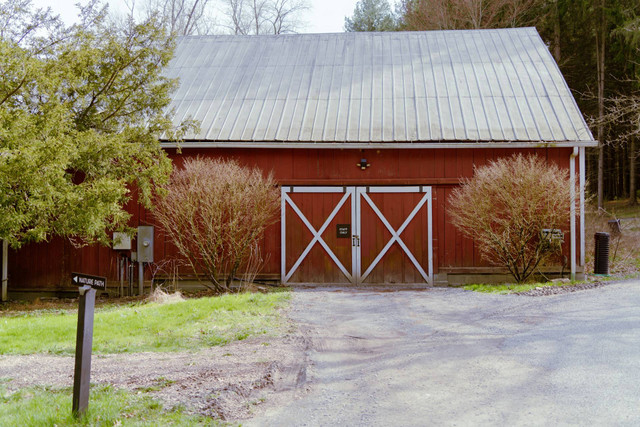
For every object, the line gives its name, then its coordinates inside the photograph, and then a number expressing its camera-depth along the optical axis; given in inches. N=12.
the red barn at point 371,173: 466.3
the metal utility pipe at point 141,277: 463.2
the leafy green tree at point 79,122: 341.1
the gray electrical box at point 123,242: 453.7
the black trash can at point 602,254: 478.9
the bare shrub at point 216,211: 407.5
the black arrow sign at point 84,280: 163.9
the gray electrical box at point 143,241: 459.5
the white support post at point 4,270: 463.6
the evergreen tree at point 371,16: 1242.9
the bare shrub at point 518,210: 411.2
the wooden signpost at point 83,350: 154.3
